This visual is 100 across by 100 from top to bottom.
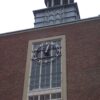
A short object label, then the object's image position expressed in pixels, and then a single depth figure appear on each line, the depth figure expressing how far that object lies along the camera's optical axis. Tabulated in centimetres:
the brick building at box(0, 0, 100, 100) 2019
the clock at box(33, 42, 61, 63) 2242
